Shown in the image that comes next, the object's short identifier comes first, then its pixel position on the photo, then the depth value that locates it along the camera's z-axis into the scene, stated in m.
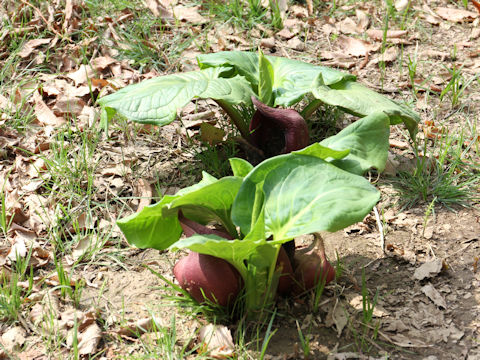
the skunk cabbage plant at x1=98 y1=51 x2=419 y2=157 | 4.64
